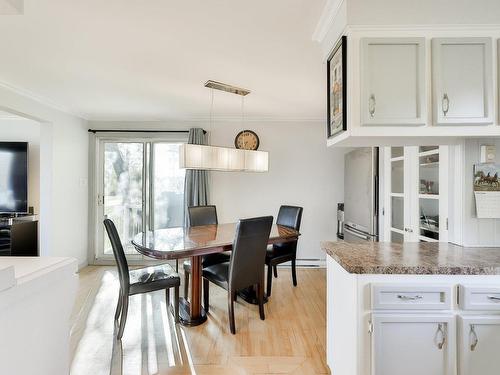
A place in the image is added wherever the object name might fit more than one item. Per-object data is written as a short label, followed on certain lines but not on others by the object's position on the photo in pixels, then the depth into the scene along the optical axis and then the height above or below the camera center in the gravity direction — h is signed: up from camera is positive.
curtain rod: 4.48 +0.89
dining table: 2.38 -0.50
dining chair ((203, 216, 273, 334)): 2.48 -0.69
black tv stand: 3.30 -0.56
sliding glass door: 4.56 +0.05
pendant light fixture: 2.93 +0.33
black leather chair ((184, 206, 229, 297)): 3.13 -0.42
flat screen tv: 4.11 +0.15
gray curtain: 4.31 +0.05
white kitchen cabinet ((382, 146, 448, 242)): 2.09 -0.05
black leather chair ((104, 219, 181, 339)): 2.34 -0.79
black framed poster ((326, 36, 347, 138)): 1.65 +0.61
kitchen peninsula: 1.39 -0.63
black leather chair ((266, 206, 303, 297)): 3.32 -0.74
